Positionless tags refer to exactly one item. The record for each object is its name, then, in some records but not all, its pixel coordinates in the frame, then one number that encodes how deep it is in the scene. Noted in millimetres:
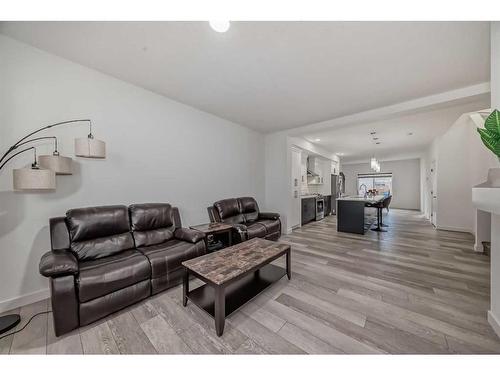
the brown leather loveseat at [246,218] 3172
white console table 1271
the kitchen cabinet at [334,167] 7715
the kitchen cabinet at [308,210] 5564
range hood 6774
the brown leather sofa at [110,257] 1485
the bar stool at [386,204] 5325
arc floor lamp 1556
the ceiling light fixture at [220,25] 1418
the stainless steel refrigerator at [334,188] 7773
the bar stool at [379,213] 4746
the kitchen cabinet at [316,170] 6820
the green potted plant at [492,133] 1238
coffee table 1501
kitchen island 4451
